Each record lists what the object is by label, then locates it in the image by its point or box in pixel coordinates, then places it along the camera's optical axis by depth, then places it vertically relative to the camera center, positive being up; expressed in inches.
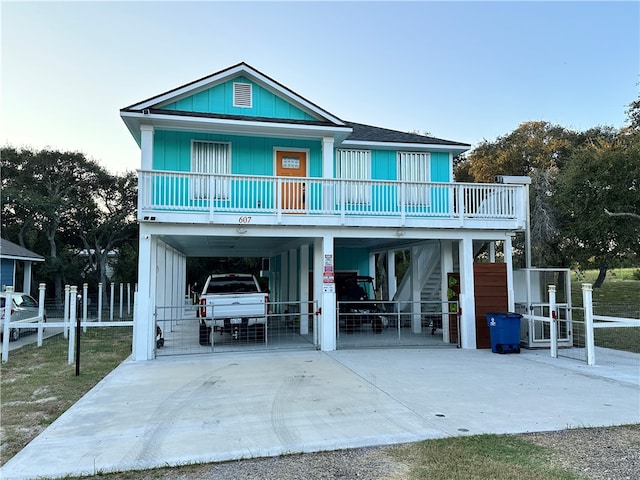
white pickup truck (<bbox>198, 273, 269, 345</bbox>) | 468.0 -41.4
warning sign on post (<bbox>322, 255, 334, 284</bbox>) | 472.1 +0.4
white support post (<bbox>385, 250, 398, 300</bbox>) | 812.6 -7.8
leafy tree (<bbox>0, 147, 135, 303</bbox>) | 1078.4 +167.3
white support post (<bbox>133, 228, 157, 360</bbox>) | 415.5 -32.8
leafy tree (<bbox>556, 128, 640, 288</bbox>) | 782.5 +131.6
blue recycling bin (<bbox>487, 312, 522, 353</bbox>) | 446.0 -63.5
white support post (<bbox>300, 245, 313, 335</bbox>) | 569.6 -17.4
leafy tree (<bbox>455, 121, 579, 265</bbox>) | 998.4 +312.7
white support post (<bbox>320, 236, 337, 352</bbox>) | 463.5 -31.3
